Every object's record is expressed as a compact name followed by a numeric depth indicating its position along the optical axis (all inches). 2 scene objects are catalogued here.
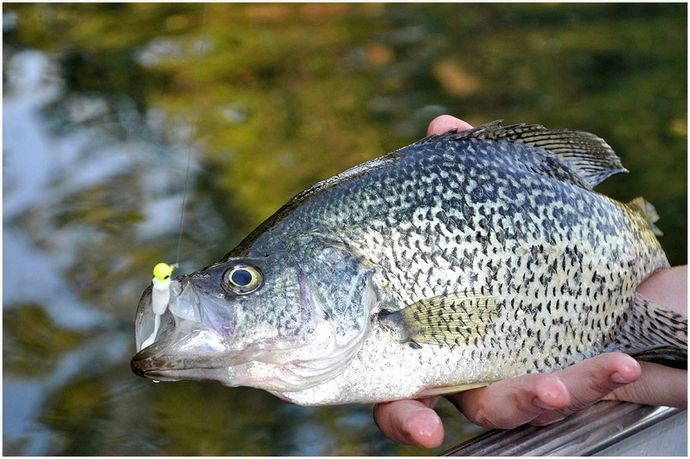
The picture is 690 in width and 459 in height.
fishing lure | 23.6
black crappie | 24.3
